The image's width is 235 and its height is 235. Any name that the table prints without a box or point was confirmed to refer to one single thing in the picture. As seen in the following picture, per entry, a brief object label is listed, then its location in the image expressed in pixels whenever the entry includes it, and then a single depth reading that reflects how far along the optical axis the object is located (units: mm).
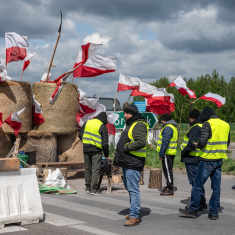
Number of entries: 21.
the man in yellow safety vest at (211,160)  7762
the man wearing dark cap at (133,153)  7242
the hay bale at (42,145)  13928
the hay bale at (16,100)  13172
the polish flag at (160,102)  15484
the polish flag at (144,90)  14602
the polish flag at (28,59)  13914
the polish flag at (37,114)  13852
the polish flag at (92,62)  13062
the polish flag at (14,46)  13430
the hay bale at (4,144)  13508
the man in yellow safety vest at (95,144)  10922
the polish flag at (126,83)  14102
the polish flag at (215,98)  15034
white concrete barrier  7035
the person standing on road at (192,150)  8266
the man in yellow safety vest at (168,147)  10383
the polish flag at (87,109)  14562
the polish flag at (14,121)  12625
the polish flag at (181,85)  15812
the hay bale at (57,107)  14094
